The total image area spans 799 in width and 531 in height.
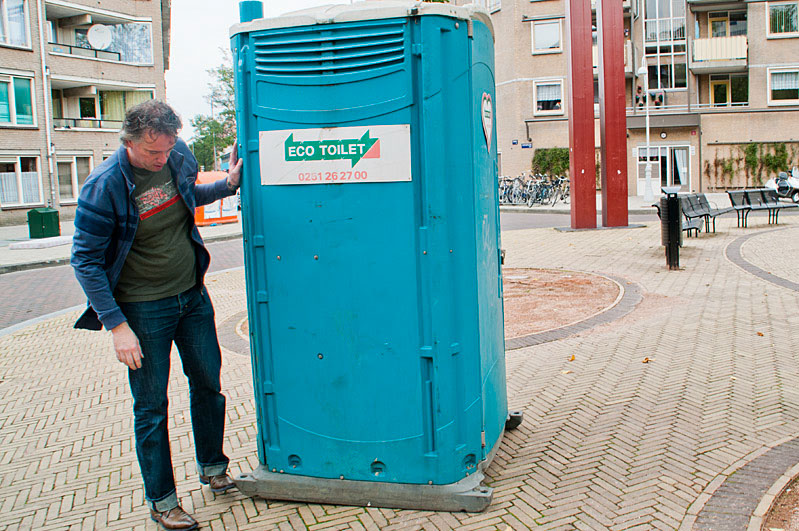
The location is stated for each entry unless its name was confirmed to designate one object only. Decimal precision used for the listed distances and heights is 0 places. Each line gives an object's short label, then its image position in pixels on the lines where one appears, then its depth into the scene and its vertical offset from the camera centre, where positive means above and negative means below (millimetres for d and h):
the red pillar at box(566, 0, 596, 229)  17219 +1873
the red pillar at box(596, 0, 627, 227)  17359 +2154
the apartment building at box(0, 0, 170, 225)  31953 +6370
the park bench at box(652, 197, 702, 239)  14086 -569
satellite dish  36250 +8700
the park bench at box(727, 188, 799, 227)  17219 -239
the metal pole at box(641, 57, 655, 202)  28641 +349
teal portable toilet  3404 -188
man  3277 -247
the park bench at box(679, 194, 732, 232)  14789 -301
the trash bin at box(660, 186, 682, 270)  10672 -459
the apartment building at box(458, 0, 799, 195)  39125 +5859
